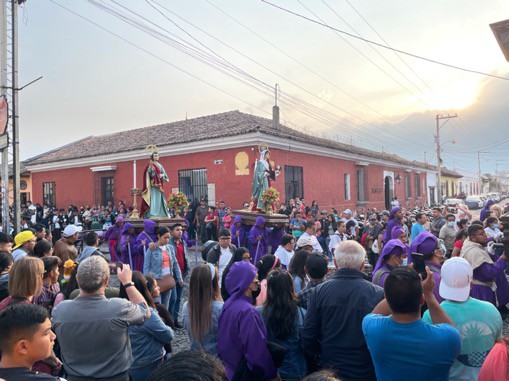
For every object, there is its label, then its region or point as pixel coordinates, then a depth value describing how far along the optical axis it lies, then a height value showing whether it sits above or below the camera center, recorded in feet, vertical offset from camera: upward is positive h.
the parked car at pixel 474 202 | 130.21 -2.46
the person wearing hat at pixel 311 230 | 23.88 -2.03
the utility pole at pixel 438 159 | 111.55 +10.46
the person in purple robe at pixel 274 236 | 30.56 -2.83
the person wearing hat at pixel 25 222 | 38.84 -1.72
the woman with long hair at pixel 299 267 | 13.66 -2.33
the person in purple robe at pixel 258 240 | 28.71 -2.88
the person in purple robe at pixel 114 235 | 30.27 -2.42
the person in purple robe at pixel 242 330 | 8.62 -2.90
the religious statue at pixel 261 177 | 36.14 +2.16
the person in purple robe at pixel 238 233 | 32.73 -2.73
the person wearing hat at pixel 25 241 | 19.29 -1.74
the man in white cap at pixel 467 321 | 8.07 -2.58
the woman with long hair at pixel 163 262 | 19.84 -3.00
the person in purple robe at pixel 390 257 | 12.96 -1.96
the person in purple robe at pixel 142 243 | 22.82 -2.31
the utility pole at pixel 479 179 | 226.67 +8.63
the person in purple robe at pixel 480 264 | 15.83 -2.77
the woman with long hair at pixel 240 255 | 16.70 -2.28
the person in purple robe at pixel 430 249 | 13.08 -1.75
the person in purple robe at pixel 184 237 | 26.63 -2.44
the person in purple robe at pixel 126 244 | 25.62 -2.66
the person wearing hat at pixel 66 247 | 18.04 -1.99
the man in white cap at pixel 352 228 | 35.66 -2.82
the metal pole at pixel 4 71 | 31.81 +10.68
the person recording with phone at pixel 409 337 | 7.16 -2.56
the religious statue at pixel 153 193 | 32.89 +0.77
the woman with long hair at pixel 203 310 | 10.02 -2.79
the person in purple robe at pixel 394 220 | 26.99 -1.62
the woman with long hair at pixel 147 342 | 10.44 -3.71
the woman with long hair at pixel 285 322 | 9.82 -3.02
